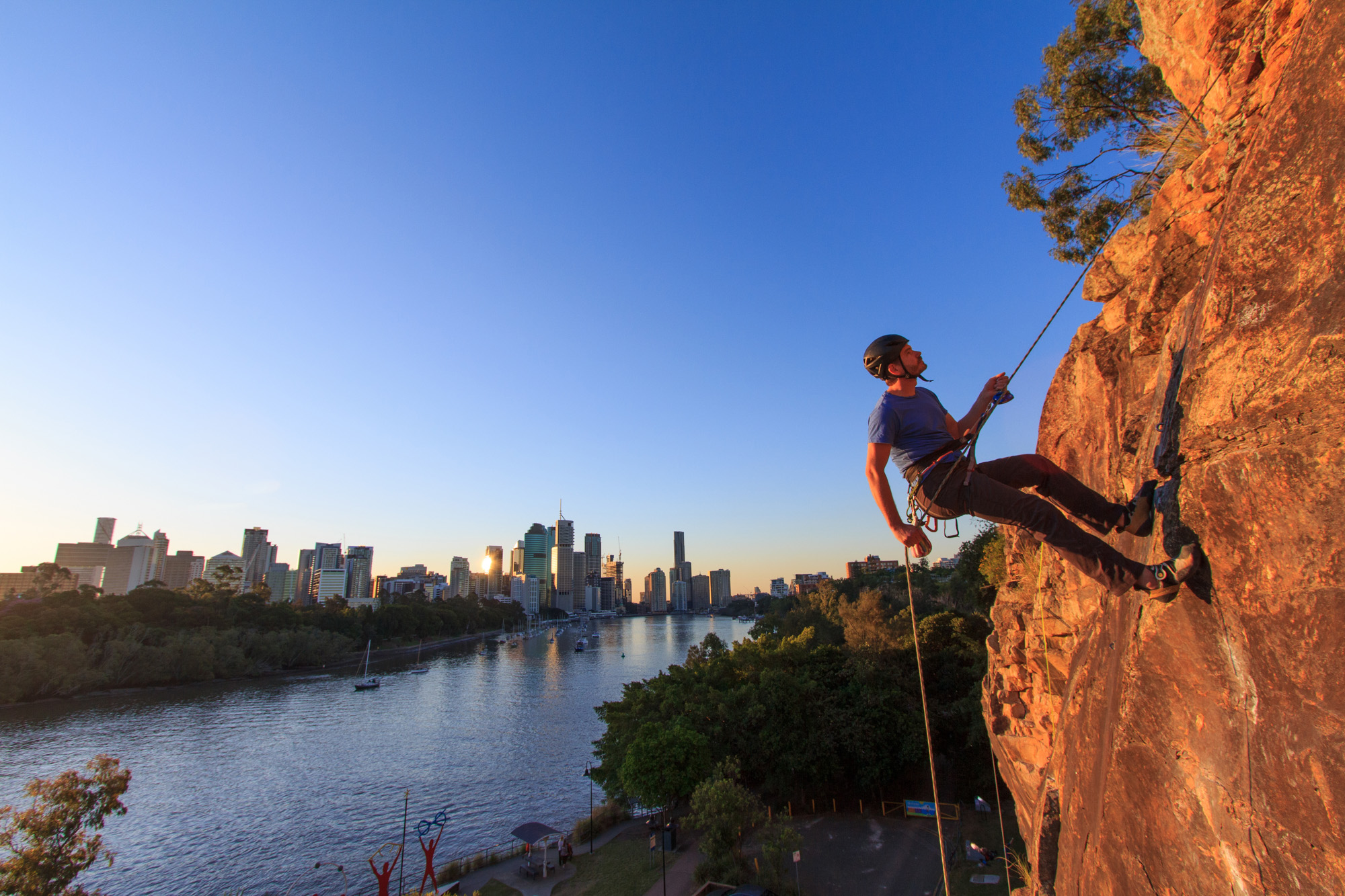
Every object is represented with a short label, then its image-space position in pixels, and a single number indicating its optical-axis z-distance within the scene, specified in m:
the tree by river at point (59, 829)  15.78
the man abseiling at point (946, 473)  4.11
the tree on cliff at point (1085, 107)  10.94
